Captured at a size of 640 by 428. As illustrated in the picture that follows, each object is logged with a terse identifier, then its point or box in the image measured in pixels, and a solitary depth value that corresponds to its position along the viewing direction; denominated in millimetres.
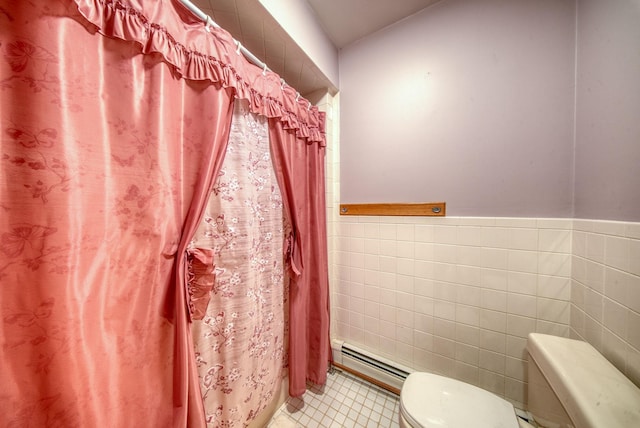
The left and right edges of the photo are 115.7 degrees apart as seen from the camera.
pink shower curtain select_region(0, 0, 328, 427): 427
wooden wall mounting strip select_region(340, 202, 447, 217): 1128
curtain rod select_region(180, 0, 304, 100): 682
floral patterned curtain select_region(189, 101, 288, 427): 769
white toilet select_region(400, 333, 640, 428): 502
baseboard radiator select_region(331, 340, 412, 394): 1223
